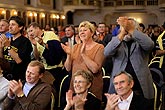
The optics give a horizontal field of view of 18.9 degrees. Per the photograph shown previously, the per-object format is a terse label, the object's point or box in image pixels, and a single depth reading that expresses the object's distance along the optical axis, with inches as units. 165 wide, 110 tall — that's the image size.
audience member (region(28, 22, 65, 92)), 271.2
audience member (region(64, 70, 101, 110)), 167.0
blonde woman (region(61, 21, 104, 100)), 207.0
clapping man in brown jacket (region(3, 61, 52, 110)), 173.3
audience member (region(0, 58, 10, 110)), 195.4
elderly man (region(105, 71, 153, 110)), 168.9
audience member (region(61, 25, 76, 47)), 351.8
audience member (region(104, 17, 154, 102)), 193.0
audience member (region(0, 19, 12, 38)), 265.5
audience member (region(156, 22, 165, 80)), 271.4
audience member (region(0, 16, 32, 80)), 238.7
